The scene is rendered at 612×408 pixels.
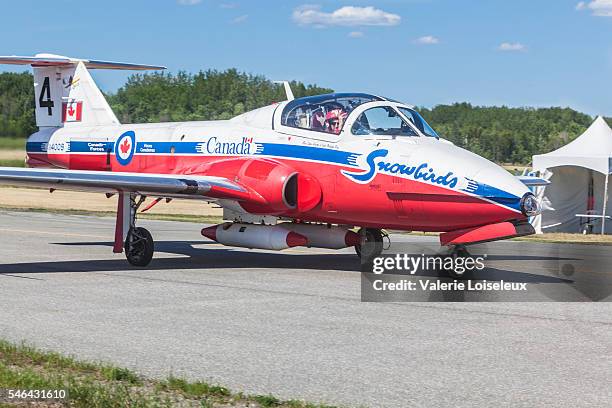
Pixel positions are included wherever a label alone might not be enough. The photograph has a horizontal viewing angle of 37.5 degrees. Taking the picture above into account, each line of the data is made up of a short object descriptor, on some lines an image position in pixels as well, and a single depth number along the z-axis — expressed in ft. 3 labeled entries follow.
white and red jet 40.34
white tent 87.45
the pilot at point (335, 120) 45.29
